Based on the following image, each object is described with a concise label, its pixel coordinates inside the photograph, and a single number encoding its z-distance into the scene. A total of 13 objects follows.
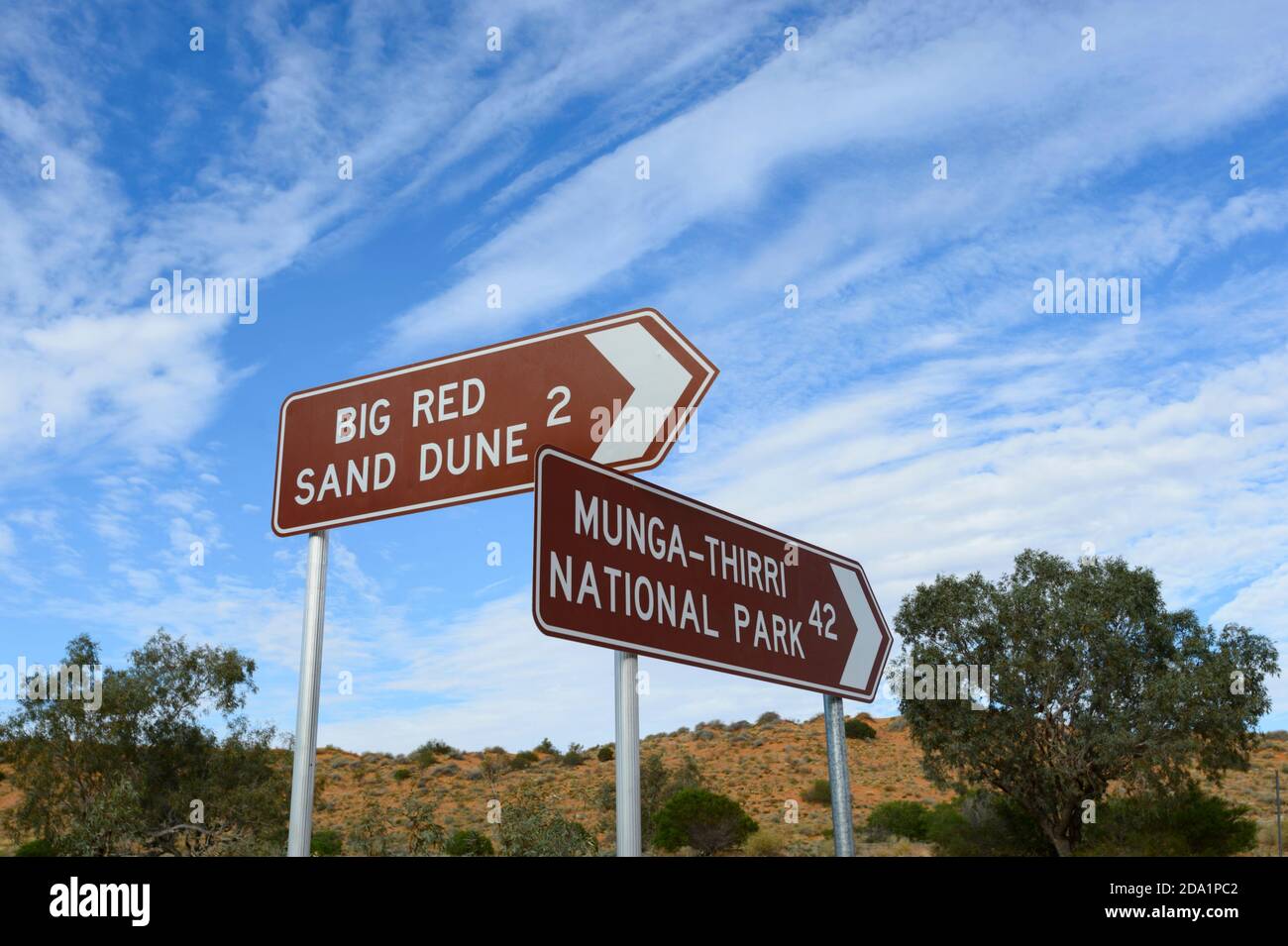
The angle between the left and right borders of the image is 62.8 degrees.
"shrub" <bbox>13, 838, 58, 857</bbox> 30.81
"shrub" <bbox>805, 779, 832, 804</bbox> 44.53
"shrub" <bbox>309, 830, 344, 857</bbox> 34.06
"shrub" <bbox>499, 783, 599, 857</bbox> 29.78
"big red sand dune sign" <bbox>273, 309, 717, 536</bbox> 4.63
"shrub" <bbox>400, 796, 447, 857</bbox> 33.34
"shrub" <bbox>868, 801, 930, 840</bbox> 38.28
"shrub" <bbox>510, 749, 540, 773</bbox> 55.91
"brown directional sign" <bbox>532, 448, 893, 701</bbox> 3.59
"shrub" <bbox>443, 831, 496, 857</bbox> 32.26
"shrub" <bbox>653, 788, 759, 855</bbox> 36.06
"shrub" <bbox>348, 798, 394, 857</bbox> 32.59
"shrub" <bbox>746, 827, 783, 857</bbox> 34.62
